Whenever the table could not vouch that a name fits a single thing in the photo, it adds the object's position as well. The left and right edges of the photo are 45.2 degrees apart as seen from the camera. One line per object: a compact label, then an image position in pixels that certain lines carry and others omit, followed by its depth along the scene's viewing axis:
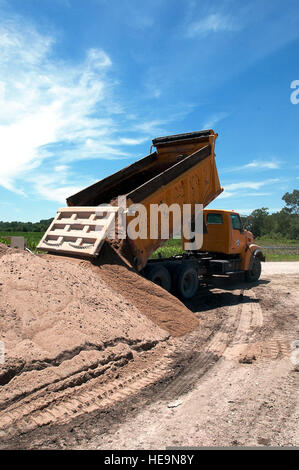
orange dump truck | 8.00
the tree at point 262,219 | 65.26
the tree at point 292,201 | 88.12
